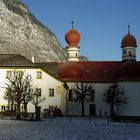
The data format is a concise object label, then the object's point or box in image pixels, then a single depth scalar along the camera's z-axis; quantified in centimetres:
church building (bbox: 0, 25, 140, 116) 3491
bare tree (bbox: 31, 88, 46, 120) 3262
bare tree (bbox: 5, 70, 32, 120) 2698
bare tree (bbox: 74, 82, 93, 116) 3622
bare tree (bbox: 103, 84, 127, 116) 3550
